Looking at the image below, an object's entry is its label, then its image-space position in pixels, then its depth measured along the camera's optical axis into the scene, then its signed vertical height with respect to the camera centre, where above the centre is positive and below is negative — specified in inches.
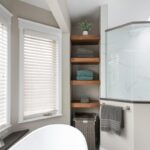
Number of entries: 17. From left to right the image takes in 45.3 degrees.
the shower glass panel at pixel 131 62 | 109.2 +10.4
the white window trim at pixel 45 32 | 106.0 +22.4
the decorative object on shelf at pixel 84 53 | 137.9 +20.0
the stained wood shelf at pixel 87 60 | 131.4 +13.9
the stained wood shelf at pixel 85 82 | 131.5 -2.3
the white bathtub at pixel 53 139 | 81.3 -28.7
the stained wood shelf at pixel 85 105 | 131.4 -19.1
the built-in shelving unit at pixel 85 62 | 131.6 +13.0
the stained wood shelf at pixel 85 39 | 132.0 +29.9
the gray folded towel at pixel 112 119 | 107.0 -24.5
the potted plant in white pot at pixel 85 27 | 135.3 +39.3
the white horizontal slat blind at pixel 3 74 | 92.0 +2.7
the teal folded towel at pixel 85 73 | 134.7 +4.5
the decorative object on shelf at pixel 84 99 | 136.2 -15.3
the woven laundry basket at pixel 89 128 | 125.3 -34.5
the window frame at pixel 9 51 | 93.0 +15.2
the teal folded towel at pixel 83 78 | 133.9 +0.7
